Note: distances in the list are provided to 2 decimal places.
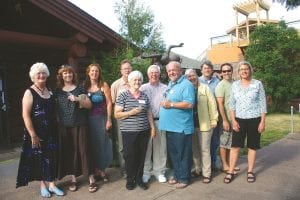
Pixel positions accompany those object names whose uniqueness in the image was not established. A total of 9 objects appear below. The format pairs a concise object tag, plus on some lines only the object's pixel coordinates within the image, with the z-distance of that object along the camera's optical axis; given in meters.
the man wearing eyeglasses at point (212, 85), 4.12
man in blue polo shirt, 3.47
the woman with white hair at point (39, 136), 3.20
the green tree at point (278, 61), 11.54
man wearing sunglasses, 3.93
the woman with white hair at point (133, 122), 3.41
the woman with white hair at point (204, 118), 3.76
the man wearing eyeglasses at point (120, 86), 3.82
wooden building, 5.61
